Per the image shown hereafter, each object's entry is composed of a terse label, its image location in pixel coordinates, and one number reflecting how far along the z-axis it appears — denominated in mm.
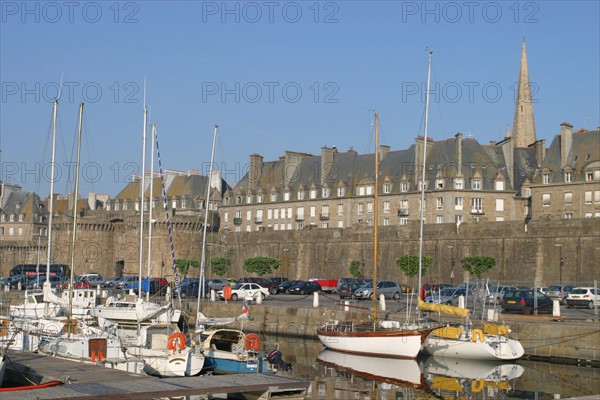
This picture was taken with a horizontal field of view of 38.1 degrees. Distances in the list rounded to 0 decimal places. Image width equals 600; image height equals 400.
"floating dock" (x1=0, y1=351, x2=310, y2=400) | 16172
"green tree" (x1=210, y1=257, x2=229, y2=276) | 70062
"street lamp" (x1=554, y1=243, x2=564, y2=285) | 52906
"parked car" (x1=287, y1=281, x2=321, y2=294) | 51844
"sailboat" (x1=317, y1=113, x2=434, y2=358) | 28297
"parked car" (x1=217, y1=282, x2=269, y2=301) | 45406
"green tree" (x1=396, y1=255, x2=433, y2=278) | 56625
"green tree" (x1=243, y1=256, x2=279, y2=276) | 66125
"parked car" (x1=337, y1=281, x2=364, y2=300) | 45844
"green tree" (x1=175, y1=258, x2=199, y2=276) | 68381
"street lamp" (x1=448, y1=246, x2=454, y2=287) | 57475
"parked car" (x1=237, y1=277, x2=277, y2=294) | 52566
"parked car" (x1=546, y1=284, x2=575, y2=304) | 42375
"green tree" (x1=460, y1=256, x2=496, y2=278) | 54312
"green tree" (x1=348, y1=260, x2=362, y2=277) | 61656
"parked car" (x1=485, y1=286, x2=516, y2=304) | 38325
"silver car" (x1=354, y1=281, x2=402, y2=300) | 44931
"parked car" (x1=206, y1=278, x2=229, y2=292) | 50738
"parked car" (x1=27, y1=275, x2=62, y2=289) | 52000
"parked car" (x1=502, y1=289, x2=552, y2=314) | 34688
